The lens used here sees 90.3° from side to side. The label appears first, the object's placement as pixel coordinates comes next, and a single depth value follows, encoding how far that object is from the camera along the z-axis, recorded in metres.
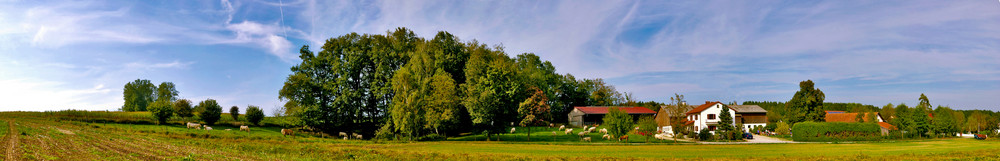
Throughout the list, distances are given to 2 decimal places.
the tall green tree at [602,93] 118.43
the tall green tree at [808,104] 74.81
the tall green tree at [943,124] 69.50
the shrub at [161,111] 64.50
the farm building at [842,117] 87.81
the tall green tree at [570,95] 108.75
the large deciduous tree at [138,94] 133.12
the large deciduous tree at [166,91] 138.00
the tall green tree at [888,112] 98.43
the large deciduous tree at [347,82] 57.75
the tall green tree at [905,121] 68.50
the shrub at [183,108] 75.96
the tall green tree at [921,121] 68.25
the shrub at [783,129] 68.81
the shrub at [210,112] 72.00
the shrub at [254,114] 75.31
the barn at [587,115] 94.81
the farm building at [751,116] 91.19
